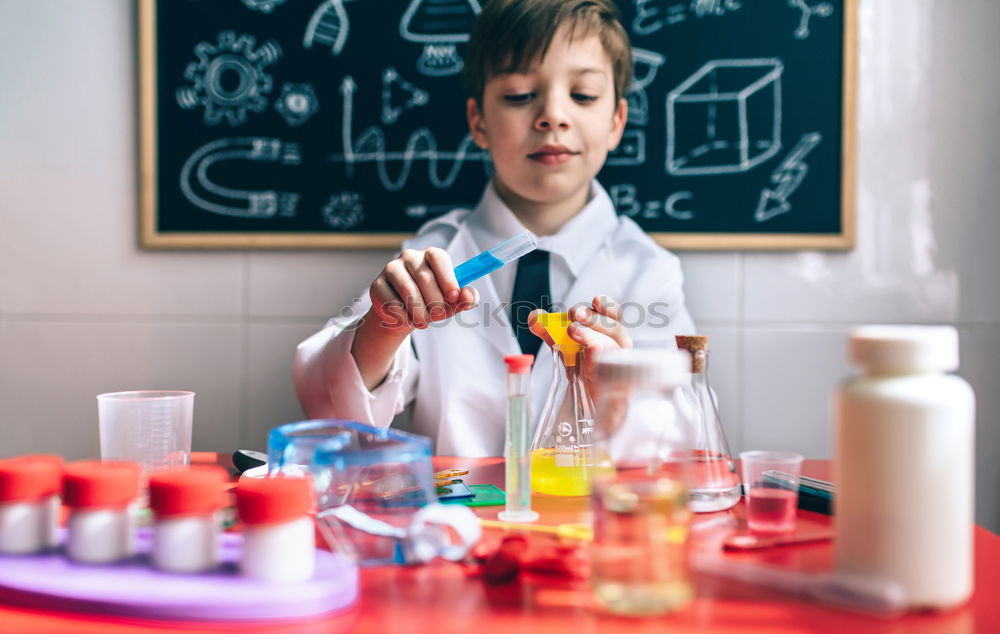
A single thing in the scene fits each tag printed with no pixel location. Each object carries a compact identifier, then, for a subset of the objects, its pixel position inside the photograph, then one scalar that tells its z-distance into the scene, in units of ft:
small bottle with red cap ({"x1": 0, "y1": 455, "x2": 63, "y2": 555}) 1.94
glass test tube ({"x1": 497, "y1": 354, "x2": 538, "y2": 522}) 2.42
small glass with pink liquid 2.36
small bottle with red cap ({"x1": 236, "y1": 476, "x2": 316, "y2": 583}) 1.73
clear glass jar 1.73
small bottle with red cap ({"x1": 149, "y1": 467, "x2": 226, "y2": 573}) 1.78
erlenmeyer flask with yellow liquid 2.82
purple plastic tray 1.68
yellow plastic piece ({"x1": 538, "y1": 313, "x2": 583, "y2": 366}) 2.73
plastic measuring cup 2.65
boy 4.74
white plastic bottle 1.66
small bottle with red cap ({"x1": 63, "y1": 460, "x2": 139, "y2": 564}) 1.85
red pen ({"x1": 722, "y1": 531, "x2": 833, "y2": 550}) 2.18
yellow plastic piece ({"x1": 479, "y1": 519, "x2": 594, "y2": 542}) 2.31
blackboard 5.34
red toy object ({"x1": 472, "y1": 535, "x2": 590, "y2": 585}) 1.94
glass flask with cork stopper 2.59
